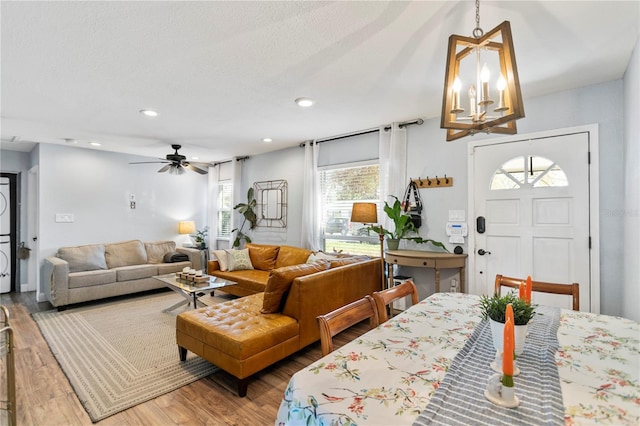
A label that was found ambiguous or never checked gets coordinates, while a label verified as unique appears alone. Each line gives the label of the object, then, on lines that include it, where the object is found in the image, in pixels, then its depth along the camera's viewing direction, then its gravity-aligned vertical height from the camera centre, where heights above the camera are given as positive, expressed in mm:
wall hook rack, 3656 +384
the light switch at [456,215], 3547 -22
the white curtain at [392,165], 3986 +631
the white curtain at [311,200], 4895 +211
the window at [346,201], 4379 +187
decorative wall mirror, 5531 +203
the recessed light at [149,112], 3459 +1166
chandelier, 1310 +563
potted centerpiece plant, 1148 -402
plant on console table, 3664 -195
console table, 3275 -514
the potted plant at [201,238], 6723 -547
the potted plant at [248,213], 5926 +5
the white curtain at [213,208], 6779 +118
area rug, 2264 -1332
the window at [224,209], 6801 +95
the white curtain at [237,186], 6242 +557
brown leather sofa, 2281 -916
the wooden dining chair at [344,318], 1250 -475
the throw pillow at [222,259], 4852 -735
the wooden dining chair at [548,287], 1824 -474
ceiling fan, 4941 +780
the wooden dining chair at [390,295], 1585 -466
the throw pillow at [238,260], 4859 -757
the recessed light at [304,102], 3154 +1175
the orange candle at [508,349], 880 -392
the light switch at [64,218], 5008 -76
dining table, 836 -552
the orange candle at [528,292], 1365 -357
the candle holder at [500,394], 867 -530
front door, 2871 +20
